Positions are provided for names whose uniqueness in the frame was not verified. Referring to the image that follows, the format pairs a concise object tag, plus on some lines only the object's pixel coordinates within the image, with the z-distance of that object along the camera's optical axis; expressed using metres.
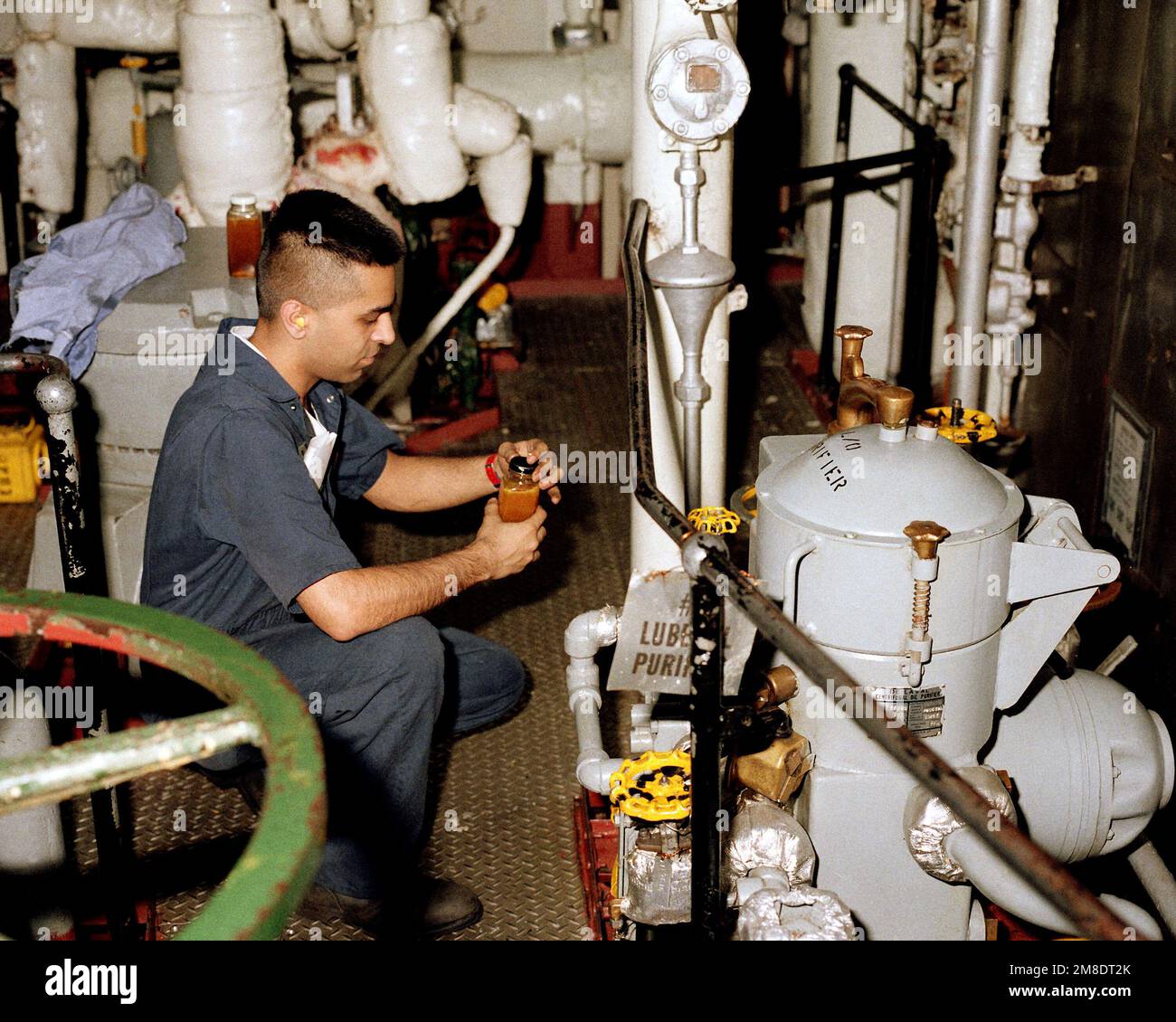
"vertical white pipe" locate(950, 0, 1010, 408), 3.47
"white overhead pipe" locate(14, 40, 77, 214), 4.55
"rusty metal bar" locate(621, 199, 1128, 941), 1.21
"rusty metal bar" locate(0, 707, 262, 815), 1.10
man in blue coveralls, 2.38
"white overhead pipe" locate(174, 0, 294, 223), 4.01
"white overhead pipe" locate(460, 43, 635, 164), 4.71
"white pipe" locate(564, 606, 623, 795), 2.30
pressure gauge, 2.70
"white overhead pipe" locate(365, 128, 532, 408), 4.53
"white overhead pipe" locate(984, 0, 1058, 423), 3.58
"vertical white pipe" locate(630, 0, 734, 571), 2.83
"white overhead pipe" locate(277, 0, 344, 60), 4.31
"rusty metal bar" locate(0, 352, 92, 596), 2.22
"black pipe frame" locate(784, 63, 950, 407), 3.99
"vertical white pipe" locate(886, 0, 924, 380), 4.46
